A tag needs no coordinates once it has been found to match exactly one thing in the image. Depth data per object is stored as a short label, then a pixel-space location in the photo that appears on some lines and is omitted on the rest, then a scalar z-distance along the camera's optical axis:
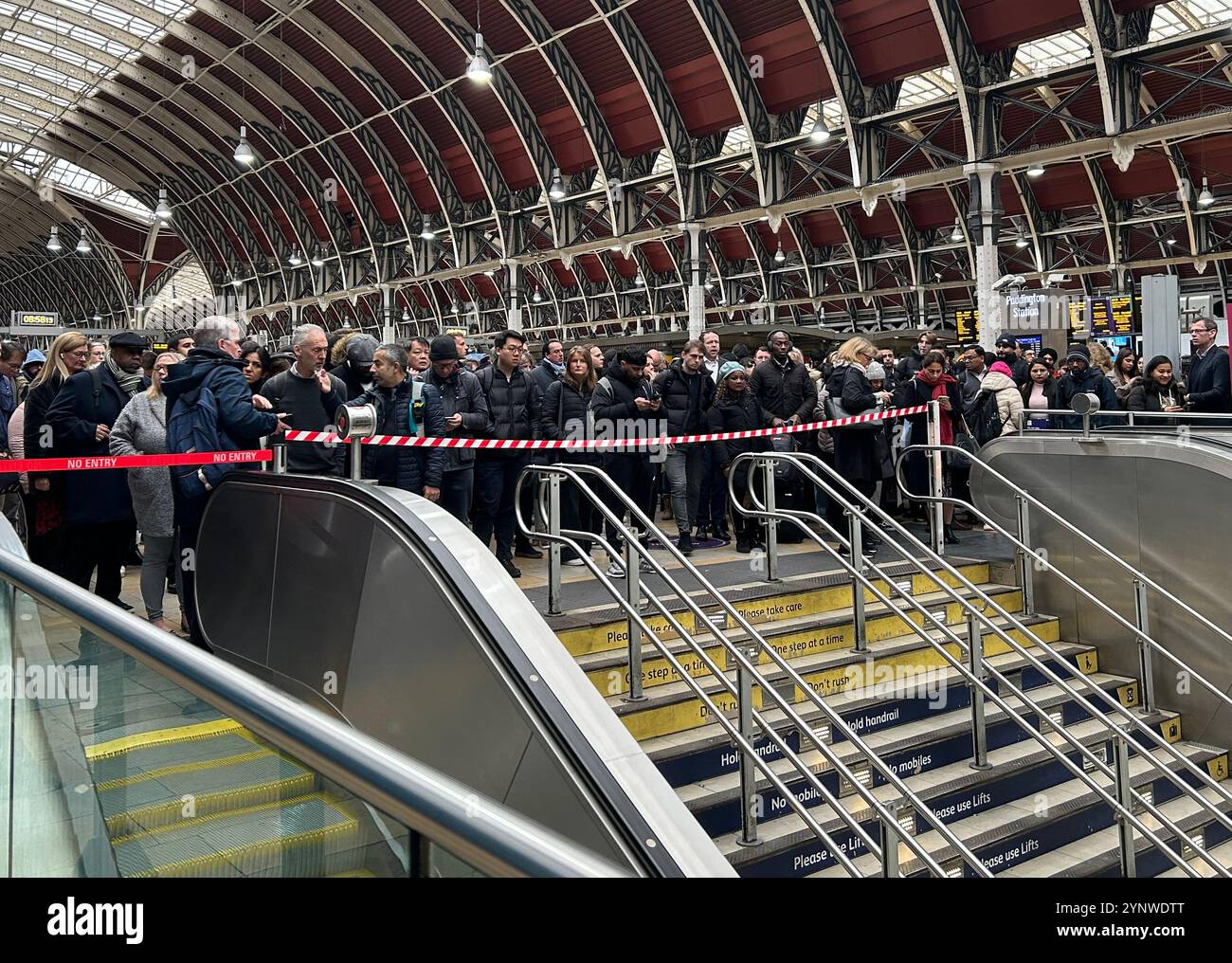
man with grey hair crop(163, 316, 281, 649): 5.45
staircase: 5.16
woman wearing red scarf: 9.27
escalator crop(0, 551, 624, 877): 1.13
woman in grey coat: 5.69
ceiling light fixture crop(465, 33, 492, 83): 18.95
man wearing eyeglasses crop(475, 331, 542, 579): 7.06
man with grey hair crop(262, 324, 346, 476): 5.87
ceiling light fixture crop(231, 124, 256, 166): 24.58
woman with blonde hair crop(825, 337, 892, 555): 8.52
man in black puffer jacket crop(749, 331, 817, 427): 8.92
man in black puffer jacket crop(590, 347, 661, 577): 7.71
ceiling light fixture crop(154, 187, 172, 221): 30.78
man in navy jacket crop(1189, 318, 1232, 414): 8.90
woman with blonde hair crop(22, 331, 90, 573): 6.18
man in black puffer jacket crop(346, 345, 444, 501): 6.22
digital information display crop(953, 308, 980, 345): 23.05
